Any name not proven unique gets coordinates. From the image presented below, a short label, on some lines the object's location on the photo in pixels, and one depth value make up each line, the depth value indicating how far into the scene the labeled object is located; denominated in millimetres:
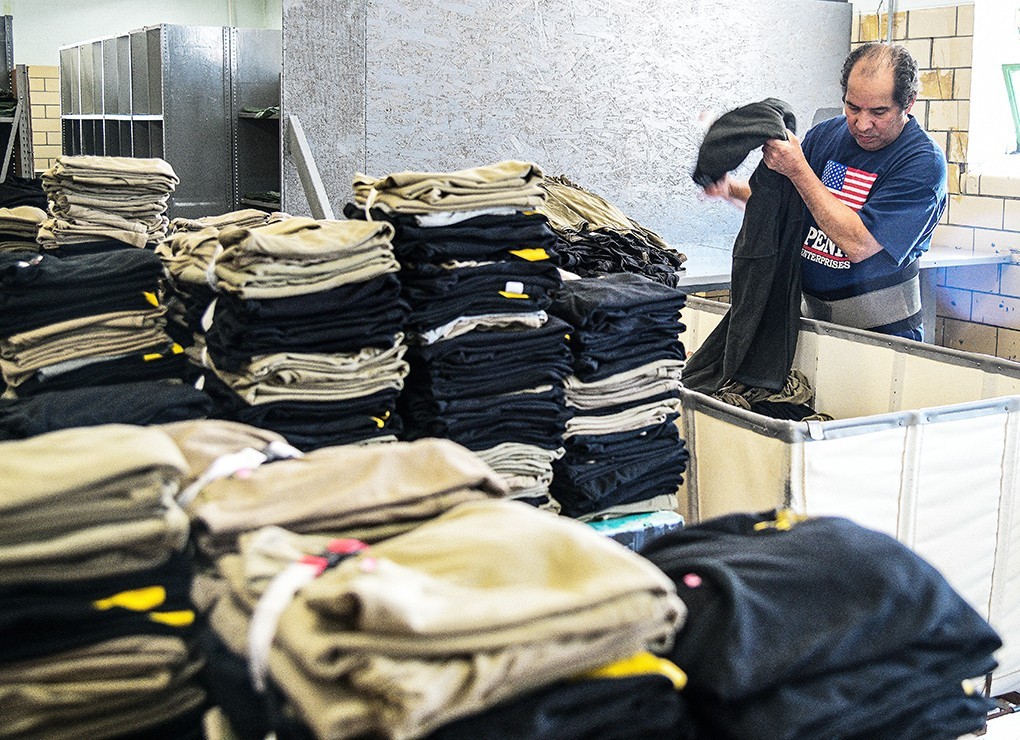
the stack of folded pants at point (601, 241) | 3367
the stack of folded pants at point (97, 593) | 1088
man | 3508
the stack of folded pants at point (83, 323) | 2332
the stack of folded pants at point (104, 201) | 3137
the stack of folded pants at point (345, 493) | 1177
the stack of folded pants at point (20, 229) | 3453
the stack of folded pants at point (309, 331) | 2127
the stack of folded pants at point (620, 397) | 2553
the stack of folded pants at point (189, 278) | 2395
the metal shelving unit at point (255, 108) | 6027
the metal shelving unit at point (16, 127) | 5777
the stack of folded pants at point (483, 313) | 2318
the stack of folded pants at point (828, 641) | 1026
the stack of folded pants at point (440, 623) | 878
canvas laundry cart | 2764
